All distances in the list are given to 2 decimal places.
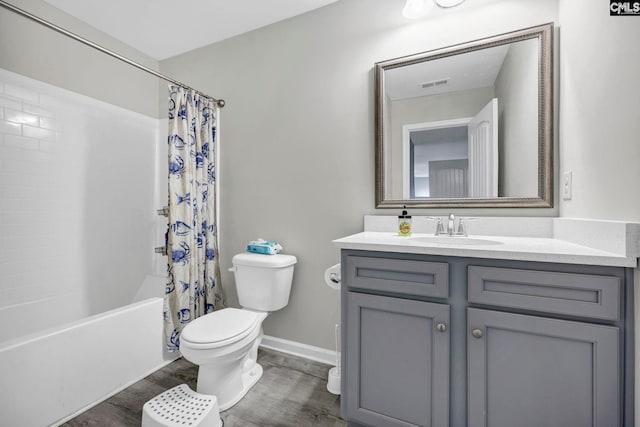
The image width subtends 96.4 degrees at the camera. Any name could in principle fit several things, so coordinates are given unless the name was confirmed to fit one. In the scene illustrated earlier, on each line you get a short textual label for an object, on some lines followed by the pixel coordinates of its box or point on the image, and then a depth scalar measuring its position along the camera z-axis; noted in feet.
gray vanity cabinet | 3.03
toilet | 4.71
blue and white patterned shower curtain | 6.35
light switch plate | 4.35
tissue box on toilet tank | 6.51
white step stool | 4.29
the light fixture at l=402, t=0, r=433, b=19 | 5.21
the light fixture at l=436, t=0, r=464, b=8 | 5.02
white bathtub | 4.15
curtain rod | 4.02
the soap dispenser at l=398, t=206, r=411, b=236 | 5.21
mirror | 4.81
